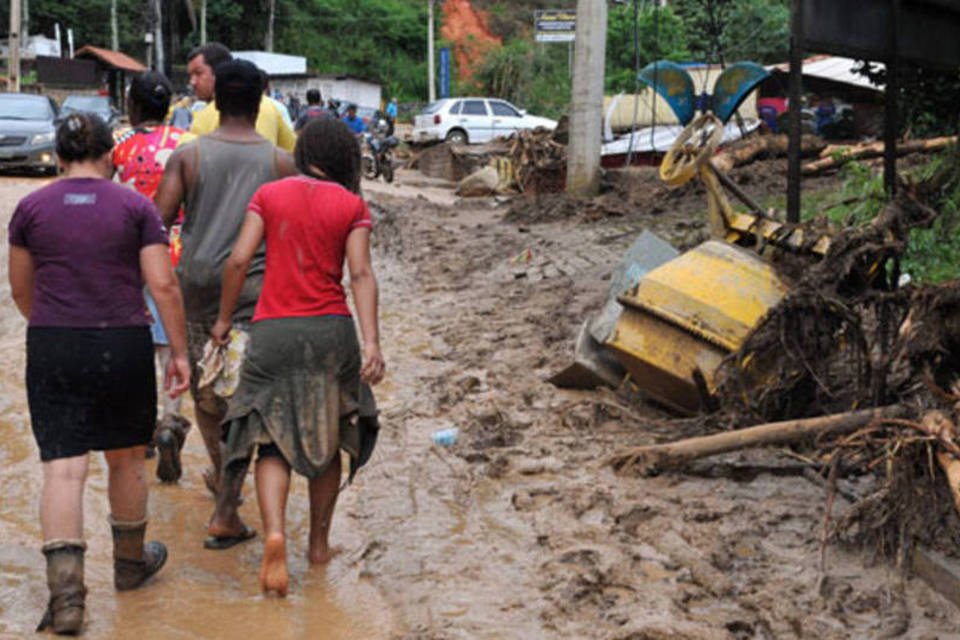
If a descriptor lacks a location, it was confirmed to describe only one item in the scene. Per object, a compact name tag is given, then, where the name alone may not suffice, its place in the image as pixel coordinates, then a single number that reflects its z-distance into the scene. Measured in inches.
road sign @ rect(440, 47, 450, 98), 2108.8
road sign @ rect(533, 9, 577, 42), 1550.2
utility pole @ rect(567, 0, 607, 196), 653.9
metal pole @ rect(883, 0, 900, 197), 340.2
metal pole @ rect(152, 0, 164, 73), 1712.6
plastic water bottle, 254.7
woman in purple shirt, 158.7
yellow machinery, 239.1
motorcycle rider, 933.8
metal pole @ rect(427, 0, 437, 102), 2112.8
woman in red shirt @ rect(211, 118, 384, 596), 170.7
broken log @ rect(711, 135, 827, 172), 711.7
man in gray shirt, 193.0
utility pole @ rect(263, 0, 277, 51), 2448.3
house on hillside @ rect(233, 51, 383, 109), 2121.1
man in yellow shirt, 227.1
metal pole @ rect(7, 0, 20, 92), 1264.8
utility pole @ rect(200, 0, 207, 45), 2233.0
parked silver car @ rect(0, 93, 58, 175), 811.4
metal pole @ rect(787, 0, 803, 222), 299.9
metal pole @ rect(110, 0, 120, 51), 2358.5
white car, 1390.3
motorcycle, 1045.8
